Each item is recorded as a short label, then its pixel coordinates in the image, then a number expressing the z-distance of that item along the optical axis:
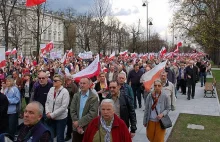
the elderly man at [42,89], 6.50
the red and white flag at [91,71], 7.11
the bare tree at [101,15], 37.78
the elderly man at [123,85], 5.86
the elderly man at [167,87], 7.01
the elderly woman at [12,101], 6.73
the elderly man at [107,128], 3.78
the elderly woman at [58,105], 5.88
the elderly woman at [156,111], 5.70
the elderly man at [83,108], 5.18
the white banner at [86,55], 26.55
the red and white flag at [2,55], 9.85
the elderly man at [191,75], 13.98
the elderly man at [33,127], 3.15
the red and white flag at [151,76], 6.98
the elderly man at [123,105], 5.13
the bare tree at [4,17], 33.17
